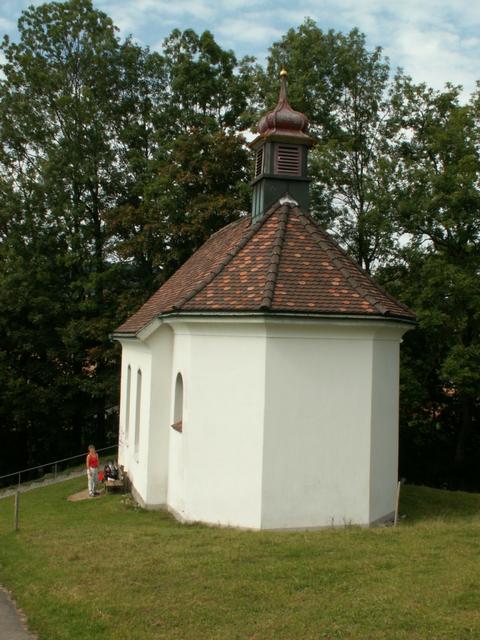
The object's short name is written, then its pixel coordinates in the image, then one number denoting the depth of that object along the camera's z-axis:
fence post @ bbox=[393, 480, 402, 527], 12.09
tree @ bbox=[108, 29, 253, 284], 25.94
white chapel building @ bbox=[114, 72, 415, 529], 11.53
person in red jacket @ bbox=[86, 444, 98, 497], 17.73
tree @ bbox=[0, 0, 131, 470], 28.02
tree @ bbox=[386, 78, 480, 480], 20.27
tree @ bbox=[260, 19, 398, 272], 26.12
